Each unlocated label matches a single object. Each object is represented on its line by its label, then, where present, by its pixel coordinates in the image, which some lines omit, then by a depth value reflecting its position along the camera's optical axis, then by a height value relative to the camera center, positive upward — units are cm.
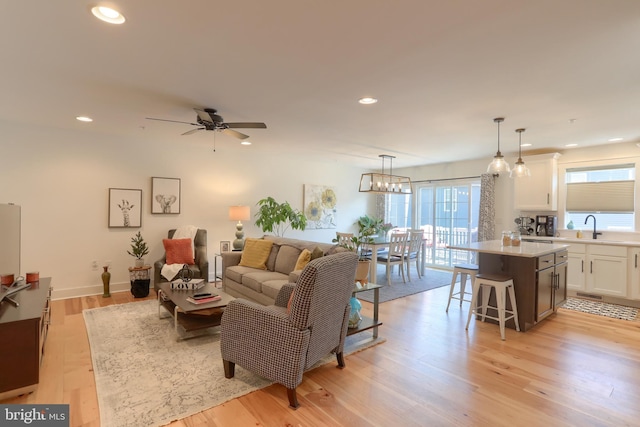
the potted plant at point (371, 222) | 742 -20
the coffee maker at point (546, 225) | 548 -12
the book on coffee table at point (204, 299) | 325 -89
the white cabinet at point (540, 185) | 543 +55
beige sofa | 391 -83
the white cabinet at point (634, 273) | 452 -74
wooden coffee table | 317 -100
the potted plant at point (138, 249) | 493 -60
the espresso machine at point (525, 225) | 581 -14
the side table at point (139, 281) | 475 -104
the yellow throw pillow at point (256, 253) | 475 -61
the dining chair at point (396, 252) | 590 -69
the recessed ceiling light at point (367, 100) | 317 +112
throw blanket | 527 -35
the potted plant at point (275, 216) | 615 -7
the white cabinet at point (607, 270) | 462 -74
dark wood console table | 221 -99
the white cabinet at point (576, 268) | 496 -76
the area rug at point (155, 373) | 217 -131
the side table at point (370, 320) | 318 -110
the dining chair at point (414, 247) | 619 -63
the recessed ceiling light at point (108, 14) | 179 +109
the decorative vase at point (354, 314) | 317 -97
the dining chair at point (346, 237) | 566 -45
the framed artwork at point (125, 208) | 500 +2
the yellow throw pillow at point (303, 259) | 404 -57
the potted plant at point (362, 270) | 359 -68
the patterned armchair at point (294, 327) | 219 -82
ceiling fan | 338 +95
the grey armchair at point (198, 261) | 476 -78
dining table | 569 -63
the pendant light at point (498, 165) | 368 +58
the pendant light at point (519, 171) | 400 +57
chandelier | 614 +57
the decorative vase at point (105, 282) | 476 -107
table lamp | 561 -8
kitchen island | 362 -63
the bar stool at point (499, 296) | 347 -88
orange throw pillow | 493 -63
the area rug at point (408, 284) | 503 -123
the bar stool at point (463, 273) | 396 -70
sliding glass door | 694 +2
